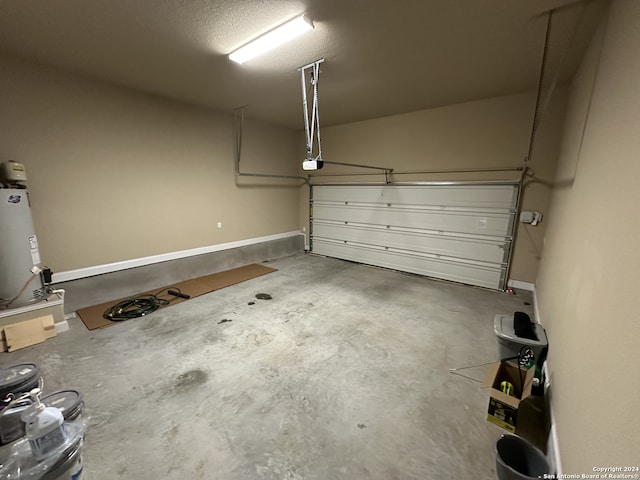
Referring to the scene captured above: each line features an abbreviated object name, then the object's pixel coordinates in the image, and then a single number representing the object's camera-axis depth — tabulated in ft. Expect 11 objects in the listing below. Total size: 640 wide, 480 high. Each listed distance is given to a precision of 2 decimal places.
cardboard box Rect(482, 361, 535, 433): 5.48
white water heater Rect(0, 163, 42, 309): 8.45
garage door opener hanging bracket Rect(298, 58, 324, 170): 9.68
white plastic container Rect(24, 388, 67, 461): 3.77
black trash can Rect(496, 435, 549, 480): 4.38
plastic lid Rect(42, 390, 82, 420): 5.24
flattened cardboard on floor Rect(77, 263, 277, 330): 10.23
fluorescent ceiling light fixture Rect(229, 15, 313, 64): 7.24
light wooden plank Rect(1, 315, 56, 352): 8.27
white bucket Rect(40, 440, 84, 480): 3.75
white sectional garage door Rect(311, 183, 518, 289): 13.88
